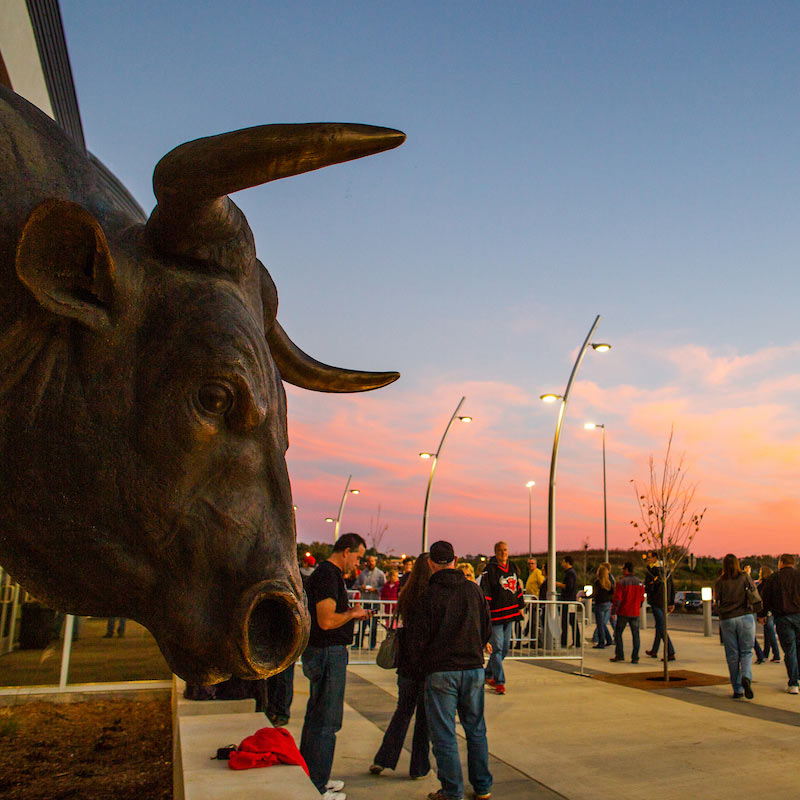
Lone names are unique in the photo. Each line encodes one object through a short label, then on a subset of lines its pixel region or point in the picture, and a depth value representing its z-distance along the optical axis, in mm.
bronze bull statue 1440
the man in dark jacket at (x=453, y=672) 5457
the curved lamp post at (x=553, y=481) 14312
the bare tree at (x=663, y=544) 12707
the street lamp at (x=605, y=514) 28131
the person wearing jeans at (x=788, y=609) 10188
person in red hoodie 12945
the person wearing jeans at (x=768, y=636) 13569
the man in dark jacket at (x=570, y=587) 14242
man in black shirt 5383
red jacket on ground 4117
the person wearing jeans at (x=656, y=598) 12492
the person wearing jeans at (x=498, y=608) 9555
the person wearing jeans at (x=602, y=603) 14055
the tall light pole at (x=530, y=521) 57016
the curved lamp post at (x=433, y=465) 24688
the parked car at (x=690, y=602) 30058
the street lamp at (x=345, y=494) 42038
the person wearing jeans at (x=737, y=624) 9805
